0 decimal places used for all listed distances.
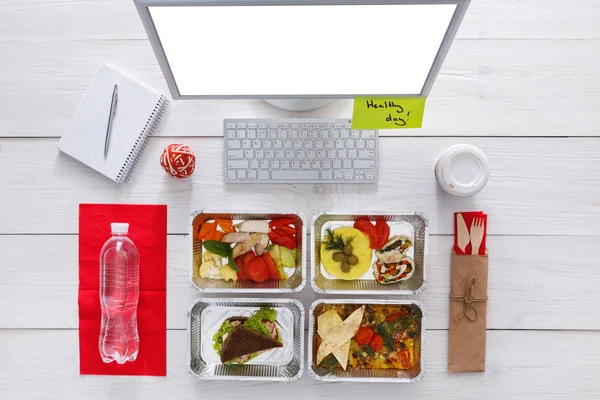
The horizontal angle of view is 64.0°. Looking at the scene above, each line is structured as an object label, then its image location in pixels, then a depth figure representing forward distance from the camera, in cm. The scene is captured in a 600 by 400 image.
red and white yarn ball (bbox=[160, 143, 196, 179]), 94
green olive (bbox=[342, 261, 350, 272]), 100
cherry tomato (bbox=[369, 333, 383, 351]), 100
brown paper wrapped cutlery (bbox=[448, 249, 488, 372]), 101
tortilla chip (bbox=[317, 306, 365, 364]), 99
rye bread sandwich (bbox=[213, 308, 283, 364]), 100
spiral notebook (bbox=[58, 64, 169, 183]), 100
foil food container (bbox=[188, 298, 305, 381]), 100
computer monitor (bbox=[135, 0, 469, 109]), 57
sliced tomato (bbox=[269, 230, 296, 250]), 101
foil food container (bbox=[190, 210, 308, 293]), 98
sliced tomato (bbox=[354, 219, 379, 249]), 101
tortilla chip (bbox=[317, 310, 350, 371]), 99
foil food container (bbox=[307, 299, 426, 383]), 97
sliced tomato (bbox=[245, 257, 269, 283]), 99
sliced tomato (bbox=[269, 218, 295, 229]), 102
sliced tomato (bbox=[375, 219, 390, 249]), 101
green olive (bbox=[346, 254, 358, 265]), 100
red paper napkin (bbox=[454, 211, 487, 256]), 101
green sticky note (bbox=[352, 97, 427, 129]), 77
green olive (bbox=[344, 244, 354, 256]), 100
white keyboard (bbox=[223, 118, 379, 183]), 99
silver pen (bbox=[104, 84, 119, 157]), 99
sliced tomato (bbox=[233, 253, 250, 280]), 100
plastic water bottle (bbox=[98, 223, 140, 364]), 102
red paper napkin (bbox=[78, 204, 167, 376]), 103
